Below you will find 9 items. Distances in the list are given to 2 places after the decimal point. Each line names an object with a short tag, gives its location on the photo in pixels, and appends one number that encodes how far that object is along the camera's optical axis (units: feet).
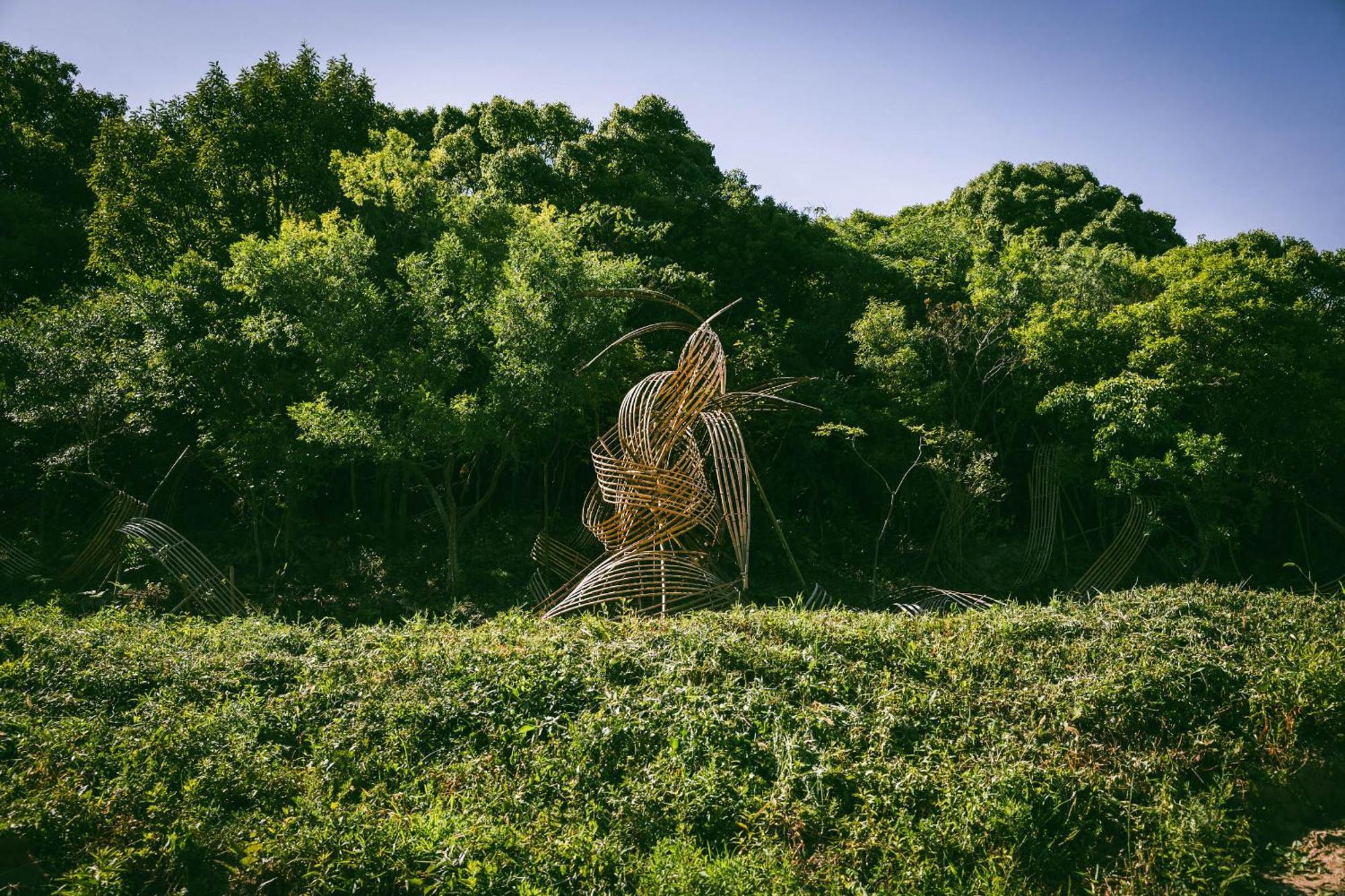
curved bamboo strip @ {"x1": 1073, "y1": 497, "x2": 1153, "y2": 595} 36.50
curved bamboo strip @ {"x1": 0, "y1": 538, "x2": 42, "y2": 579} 38.37
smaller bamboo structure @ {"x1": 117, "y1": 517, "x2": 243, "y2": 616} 33.40
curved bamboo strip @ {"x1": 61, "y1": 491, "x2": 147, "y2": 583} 38.06
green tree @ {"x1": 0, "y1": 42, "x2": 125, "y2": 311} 51.24
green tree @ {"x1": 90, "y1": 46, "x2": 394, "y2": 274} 44.37
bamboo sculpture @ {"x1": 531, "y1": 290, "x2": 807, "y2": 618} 29.30
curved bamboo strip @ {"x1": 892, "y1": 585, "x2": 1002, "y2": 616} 30.40
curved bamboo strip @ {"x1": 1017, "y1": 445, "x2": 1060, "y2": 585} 38.70
